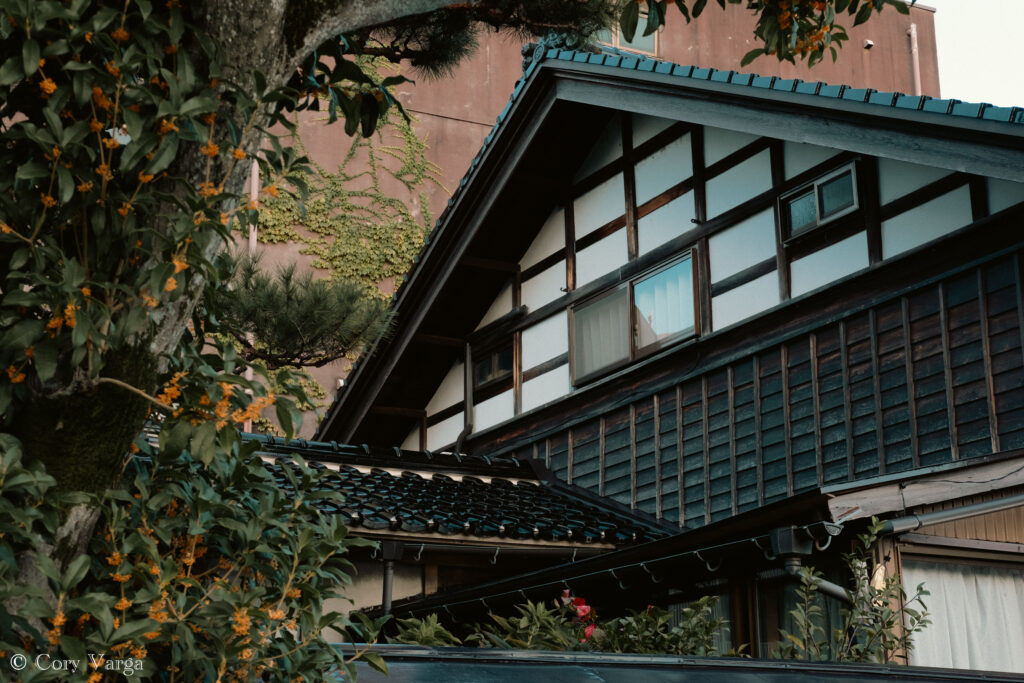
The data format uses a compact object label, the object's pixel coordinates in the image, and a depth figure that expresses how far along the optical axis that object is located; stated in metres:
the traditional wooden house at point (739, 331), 7.65
